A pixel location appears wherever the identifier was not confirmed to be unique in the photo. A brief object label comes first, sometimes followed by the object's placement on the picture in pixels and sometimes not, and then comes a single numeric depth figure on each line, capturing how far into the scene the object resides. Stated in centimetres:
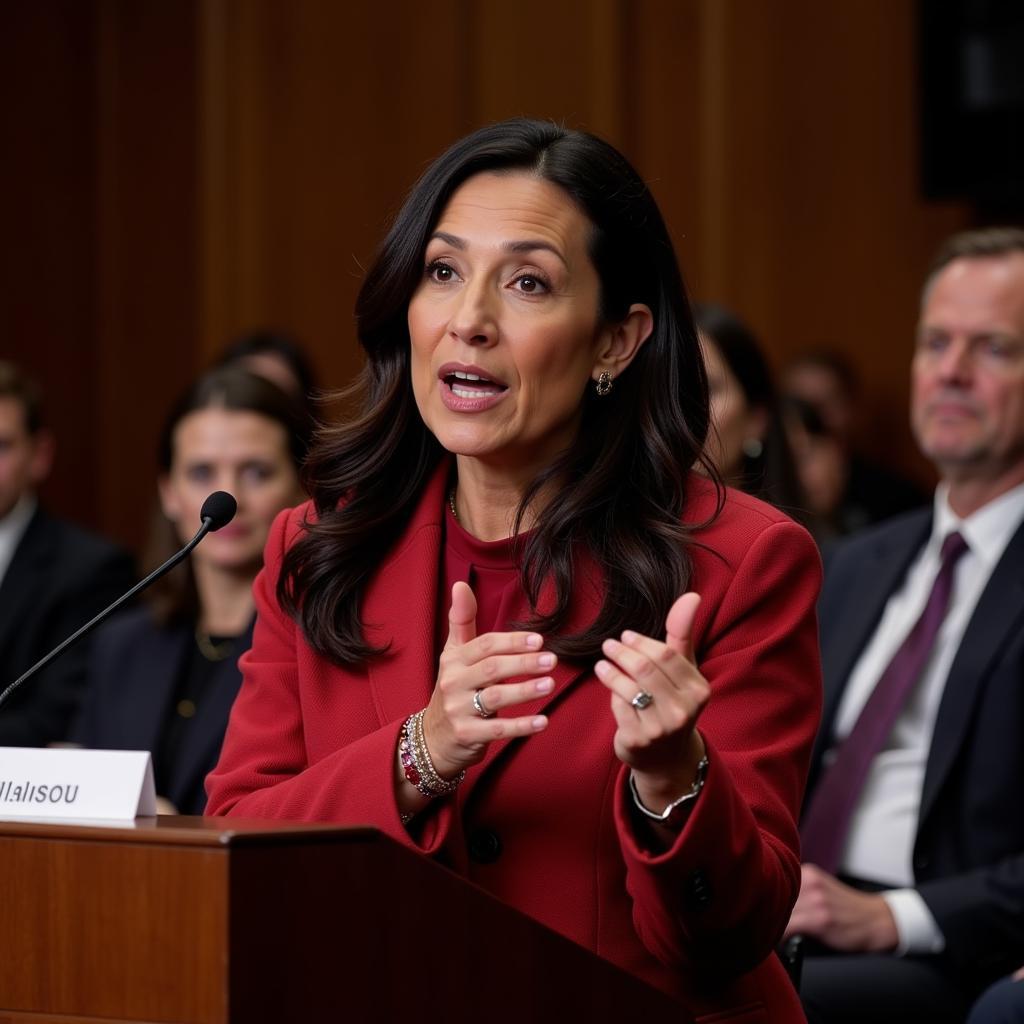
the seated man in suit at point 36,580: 472
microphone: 314
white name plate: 300
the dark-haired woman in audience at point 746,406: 433
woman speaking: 310
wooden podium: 290
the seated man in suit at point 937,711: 372
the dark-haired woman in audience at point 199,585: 419
